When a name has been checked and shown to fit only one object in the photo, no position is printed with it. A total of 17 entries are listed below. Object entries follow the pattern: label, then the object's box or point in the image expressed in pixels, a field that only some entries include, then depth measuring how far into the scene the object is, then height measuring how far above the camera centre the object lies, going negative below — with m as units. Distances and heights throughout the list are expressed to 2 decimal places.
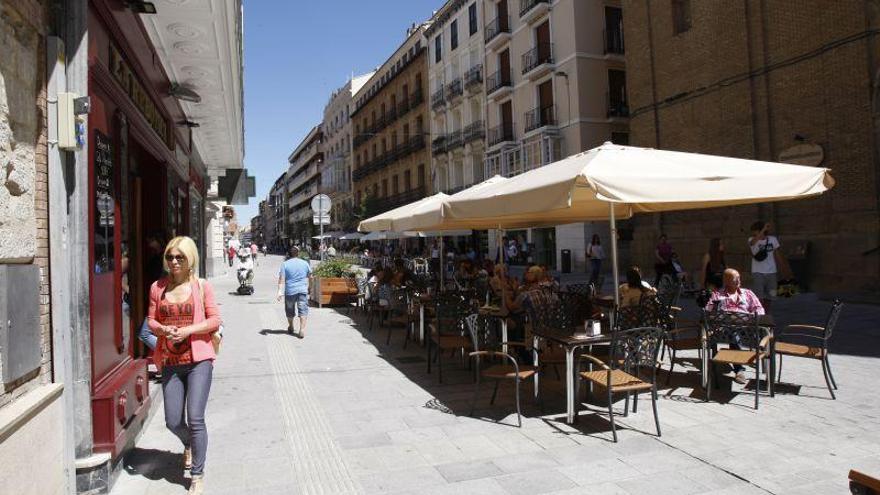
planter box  13.70 -0.58
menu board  4.06 +0.51
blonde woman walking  3.64 -0.48
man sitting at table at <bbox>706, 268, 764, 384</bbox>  5.75 -0.49
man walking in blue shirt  9.39 -0.30
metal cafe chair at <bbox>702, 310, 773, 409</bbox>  5.23 -0.81
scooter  16.83 -0.28
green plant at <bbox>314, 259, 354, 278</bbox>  13.98 -0.09
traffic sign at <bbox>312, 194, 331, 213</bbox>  13.62 +1.47
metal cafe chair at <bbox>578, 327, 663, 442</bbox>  4.45 -0.86
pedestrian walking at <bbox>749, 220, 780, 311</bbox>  8.42 -0.17
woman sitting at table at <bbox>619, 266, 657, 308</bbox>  6.49 -0.40
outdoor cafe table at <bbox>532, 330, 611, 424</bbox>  4.82 -0.74
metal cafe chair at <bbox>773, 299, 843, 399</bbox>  5.23 -0.95
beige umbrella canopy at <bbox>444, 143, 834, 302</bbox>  4.40 +0.58
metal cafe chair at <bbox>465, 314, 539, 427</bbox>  4.93 -0.89
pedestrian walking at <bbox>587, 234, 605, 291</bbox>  17.30 +0.10
